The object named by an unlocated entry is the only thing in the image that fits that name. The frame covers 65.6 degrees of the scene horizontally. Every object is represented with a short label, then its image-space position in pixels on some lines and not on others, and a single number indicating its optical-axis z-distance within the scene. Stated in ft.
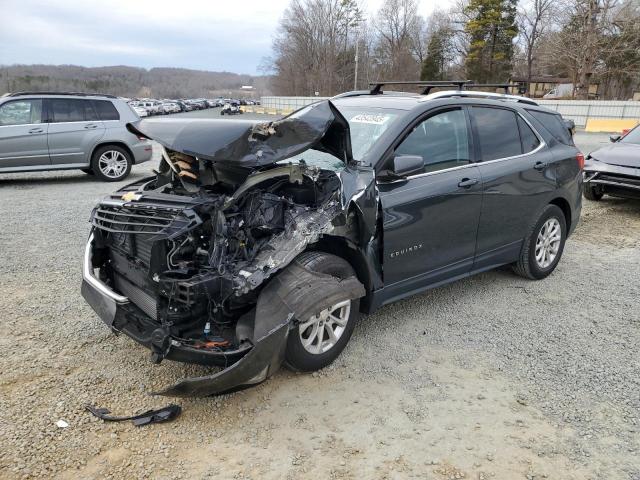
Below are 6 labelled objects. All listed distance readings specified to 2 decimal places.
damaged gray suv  9.68
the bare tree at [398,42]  205.05
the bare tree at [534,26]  146.00
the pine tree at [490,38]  164.96
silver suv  31.78
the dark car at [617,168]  25.95
